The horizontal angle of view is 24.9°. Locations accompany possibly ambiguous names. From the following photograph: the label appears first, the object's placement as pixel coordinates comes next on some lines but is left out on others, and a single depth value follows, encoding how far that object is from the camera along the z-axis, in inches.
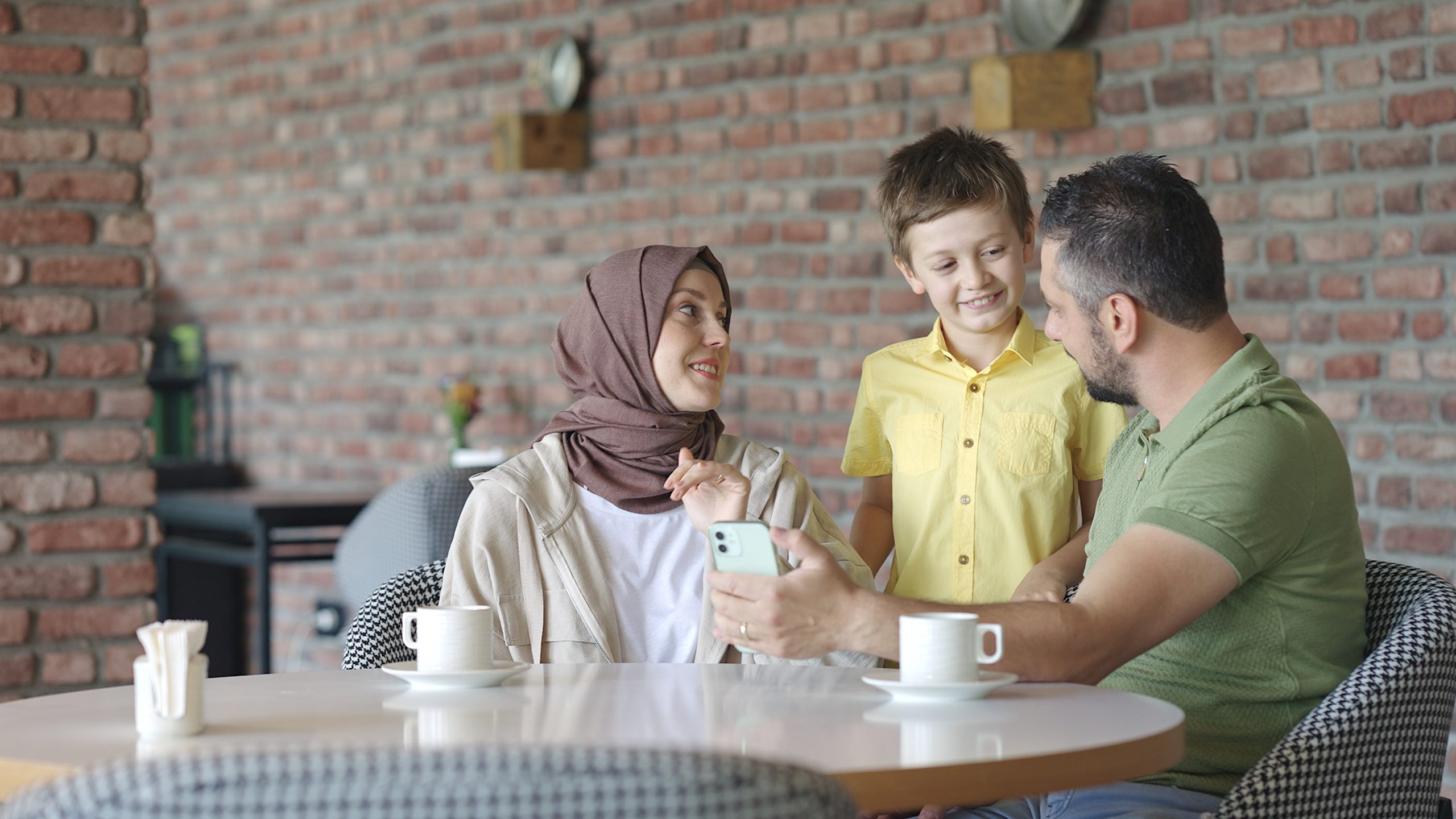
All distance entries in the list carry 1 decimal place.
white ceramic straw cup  113.1
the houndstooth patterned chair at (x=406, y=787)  85.9
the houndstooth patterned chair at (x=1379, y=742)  119.1
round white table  108.7
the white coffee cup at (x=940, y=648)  117.3
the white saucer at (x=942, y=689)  117.2
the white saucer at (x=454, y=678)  121.2
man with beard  122.3
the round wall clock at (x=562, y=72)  257.9
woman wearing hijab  138.6
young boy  147.4
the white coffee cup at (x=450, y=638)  122.4
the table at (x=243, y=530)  236.5
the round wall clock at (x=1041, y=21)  195.5
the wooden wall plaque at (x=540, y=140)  256.0
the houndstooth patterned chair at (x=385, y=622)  134.4
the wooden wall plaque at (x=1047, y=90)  195.7
